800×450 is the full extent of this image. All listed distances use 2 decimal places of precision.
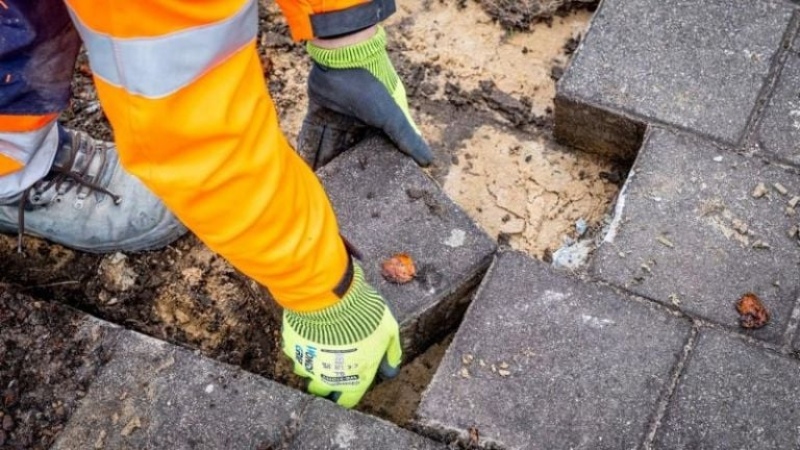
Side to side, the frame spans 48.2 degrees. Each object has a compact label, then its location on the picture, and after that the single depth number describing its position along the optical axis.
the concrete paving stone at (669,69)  2.64
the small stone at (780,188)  2.47
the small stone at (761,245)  2.38
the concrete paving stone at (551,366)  2.15
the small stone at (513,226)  2.76
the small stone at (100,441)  2.17
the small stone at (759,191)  2.47
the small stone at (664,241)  2.41
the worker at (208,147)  1.50
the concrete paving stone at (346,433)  2.13
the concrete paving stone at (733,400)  2.11
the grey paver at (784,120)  2.55
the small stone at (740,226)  2.41
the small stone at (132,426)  2.18
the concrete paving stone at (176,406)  2.17
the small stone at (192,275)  2.66
